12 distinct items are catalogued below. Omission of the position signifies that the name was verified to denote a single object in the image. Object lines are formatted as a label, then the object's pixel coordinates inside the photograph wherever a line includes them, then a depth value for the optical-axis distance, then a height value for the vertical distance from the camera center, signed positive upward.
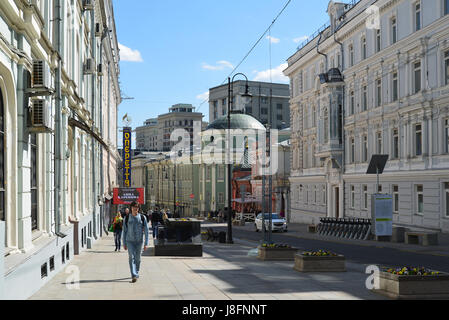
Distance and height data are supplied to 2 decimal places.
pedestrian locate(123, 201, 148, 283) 11.34 -1.19
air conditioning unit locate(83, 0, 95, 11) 21.92 +6.41
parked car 42.44 -3.67
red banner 40.53 -1.42
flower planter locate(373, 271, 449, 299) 9.75 -1.92
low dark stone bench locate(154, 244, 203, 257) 19.20 -2.51
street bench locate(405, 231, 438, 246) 25.81 -2.95
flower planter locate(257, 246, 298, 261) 17.58 -2.43
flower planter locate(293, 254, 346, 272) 13.61 -2.12
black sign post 21.62 +0.35
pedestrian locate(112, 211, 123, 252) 21.98 -2.13
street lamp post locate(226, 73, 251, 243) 30.70 -2.15
